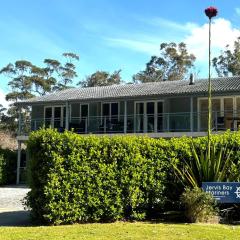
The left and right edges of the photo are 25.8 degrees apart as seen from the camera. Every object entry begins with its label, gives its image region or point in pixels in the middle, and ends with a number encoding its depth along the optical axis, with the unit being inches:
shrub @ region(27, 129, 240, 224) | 462.6
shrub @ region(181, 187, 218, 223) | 465.7
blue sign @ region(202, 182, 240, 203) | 484.7
